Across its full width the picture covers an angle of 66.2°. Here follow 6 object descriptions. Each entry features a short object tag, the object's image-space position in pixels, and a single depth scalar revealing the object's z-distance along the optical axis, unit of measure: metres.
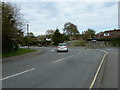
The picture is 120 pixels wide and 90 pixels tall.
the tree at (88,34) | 53.63
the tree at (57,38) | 36.25
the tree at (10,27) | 11.81
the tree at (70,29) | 53.69
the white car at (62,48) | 16.50
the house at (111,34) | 41.90
